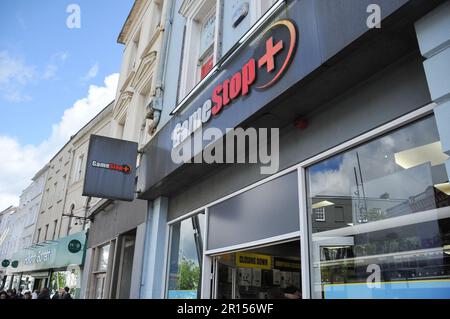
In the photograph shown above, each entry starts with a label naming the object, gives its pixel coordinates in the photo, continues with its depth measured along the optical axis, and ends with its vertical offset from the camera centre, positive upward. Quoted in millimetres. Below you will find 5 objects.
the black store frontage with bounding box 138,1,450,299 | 3023 +1366
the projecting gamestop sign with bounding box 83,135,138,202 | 7688 +2427
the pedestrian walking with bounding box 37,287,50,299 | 11555 -273
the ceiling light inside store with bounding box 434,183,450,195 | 2883 +838
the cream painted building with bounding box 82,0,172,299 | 8781 +3950
